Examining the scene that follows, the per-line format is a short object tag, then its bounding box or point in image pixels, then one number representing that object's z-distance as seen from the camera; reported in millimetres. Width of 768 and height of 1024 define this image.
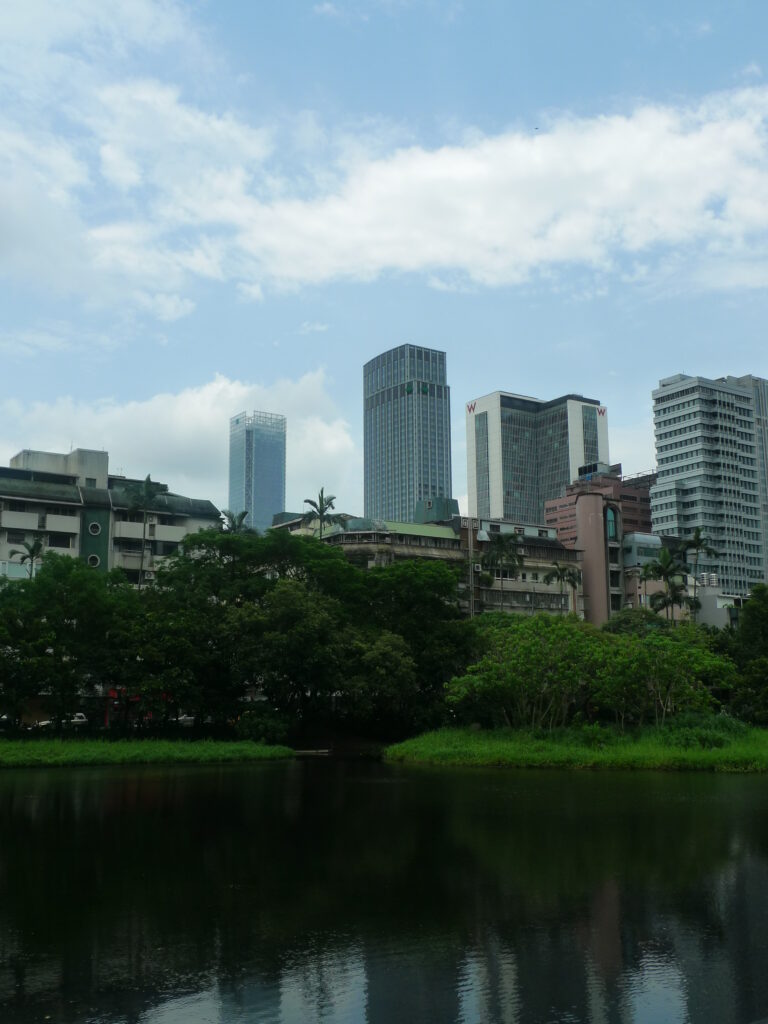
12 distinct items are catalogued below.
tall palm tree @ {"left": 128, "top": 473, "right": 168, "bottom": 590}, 78438
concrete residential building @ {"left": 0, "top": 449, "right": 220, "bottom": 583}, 80812
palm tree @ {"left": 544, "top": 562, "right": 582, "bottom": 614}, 98000
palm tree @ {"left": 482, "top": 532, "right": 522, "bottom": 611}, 90188
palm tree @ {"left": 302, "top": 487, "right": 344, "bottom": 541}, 80938
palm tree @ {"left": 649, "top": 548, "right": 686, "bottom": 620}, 90125
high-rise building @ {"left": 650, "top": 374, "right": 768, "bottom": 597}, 179125
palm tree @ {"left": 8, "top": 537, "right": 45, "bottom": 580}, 71188
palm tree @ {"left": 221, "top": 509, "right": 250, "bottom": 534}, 74125
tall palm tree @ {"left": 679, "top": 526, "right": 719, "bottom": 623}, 96912
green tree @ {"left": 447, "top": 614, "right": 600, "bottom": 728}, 48125
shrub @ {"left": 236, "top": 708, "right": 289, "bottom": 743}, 54094
